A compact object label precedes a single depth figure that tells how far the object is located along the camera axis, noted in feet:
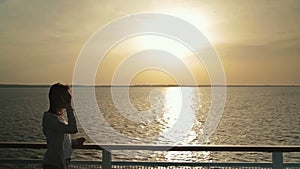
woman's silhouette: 10.89
